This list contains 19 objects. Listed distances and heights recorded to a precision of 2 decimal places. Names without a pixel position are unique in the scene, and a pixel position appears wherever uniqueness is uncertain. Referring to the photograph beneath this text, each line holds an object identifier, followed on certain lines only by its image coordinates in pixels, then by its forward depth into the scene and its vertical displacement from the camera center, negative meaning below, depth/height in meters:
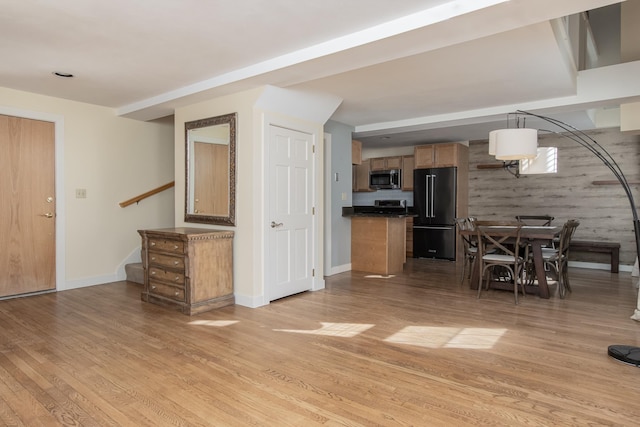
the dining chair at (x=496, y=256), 4.43 -0.62
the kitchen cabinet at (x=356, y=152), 6.78 +0.85
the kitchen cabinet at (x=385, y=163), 8.30 +0.82
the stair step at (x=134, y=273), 5.32 -0.94
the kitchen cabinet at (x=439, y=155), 7.49 +0.89
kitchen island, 6.07 -0.63
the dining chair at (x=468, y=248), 5.27 -0.61
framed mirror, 4.38 +0.36
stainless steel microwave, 8.08 +0.46
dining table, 4.41 -0.42
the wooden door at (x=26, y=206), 4.48 -0.04
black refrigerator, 7.53 -0.20
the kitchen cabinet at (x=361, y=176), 8.60 +0.55
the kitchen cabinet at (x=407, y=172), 8.17 +0.61
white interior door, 4.35 -0.12
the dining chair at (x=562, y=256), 4.61 -0.63
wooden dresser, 3.92 -0.67
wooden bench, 6.25 -0.72
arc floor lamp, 4.10 +0.59
